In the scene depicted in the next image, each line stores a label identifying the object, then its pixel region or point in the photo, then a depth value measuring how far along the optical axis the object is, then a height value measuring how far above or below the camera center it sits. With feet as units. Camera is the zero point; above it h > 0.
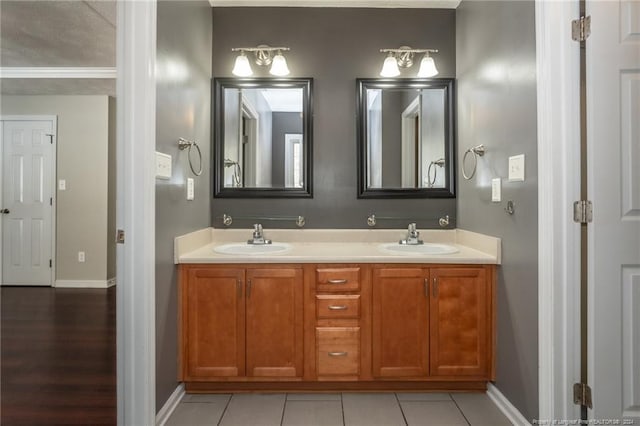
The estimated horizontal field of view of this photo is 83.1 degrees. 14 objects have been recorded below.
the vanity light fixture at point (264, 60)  8.11 +3.50
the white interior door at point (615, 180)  4.77 +0.45
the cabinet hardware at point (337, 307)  6.51 -1.67
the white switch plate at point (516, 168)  5.63 +0.74
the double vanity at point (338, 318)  6.47 -1.86
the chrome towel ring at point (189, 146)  6.56 +1.30
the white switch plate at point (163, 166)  5.59 +0.80
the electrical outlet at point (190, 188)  6.97 +0.53
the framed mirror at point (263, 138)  8.34 +1.79
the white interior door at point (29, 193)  14.19 +0.91
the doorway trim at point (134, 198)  5.12 +0.25
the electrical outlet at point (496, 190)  6.36 +0.43
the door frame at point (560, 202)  4.90 +0.16
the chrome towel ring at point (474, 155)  7.09 +1.21
